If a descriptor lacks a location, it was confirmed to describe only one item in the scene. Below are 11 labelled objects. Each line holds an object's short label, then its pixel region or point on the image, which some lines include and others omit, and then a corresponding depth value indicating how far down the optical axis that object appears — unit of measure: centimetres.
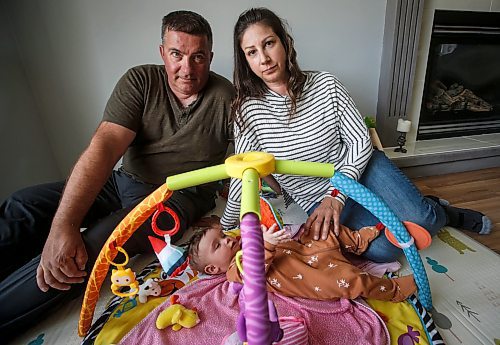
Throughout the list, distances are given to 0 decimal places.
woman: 99
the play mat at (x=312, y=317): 79
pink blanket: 78
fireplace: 198
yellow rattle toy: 75
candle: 191
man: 83
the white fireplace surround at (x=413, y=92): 178
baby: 85
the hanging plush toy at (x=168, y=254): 78
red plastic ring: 70
